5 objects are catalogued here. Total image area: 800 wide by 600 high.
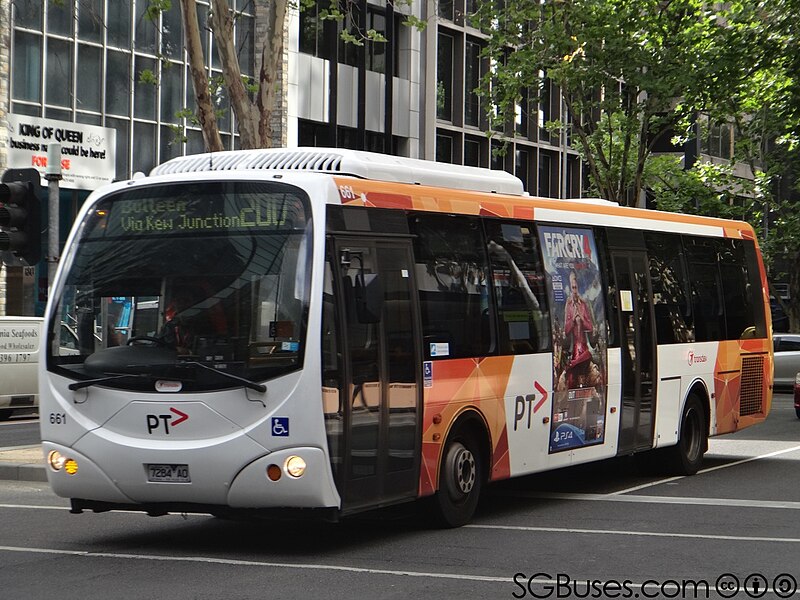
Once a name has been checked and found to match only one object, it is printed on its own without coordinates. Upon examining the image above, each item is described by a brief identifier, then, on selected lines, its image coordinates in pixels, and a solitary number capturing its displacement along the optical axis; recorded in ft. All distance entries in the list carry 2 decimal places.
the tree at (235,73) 58.23
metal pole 50.42
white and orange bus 32.65
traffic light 45.57
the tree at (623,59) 111.96
